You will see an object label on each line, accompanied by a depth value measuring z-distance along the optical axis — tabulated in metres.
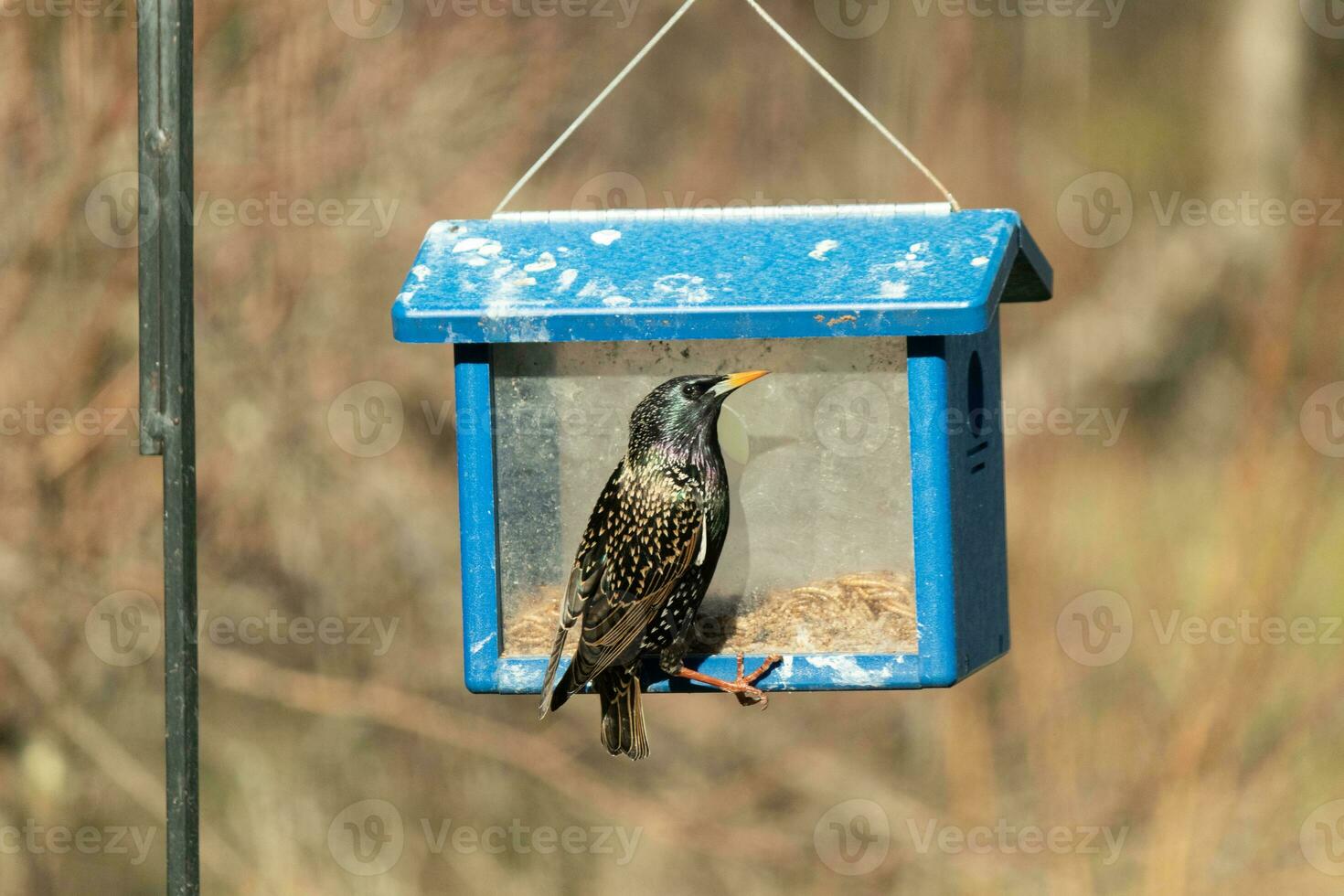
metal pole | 7.31
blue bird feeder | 7.98
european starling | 8.09
